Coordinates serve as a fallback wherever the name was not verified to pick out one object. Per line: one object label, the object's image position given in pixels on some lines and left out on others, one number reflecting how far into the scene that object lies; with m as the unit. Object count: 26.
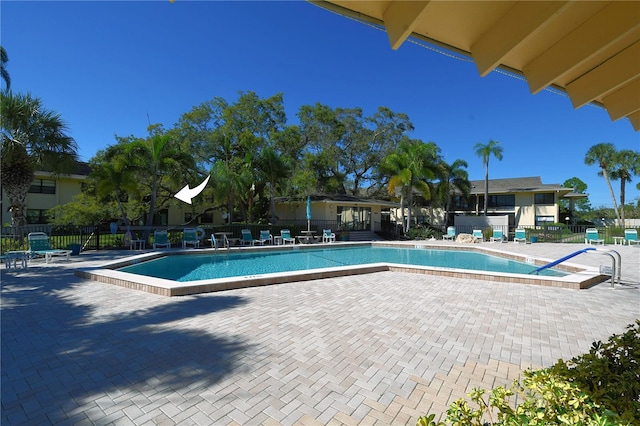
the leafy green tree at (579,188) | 66.88
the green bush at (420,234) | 25.70
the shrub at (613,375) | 1.52
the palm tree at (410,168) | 25.47
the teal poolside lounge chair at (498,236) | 23.33
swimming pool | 7.40
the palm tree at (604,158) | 32.34
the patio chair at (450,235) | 24.82
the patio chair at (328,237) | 21.88
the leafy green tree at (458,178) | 30.16
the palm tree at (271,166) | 22.62
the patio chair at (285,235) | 20.09
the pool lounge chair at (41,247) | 10.71
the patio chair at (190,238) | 16.61
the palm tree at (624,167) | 31.91
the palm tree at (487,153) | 31.96
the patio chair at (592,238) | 20.44
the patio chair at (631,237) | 19.67
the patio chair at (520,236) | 22.56
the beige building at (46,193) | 22.98
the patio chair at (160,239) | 15.85
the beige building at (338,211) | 26.39
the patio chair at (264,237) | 19.21
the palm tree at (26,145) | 12.18
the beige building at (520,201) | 31.52
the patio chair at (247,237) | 18.89
